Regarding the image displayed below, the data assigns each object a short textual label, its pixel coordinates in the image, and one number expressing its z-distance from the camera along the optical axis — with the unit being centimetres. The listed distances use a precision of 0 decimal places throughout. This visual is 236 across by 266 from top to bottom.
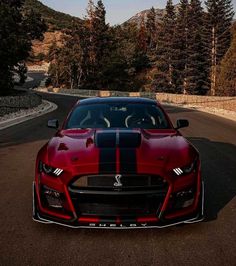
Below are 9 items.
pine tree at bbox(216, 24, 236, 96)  5656
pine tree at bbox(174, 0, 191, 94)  7400
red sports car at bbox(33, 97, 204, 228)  450
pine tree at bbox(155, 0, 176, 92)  7594
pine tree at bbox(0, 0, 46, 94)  2789
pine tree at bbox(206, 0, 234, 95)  7088
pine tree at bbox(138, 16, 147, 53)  12362
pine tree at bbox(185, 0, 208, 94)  7181
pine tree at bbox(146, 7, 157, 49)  12735
